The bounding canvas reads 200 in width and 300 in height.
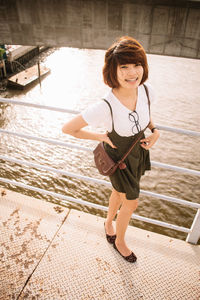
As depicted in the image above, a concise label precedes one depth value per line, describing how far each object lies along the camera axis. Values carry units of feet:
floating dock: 55.57
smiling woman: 4.35
